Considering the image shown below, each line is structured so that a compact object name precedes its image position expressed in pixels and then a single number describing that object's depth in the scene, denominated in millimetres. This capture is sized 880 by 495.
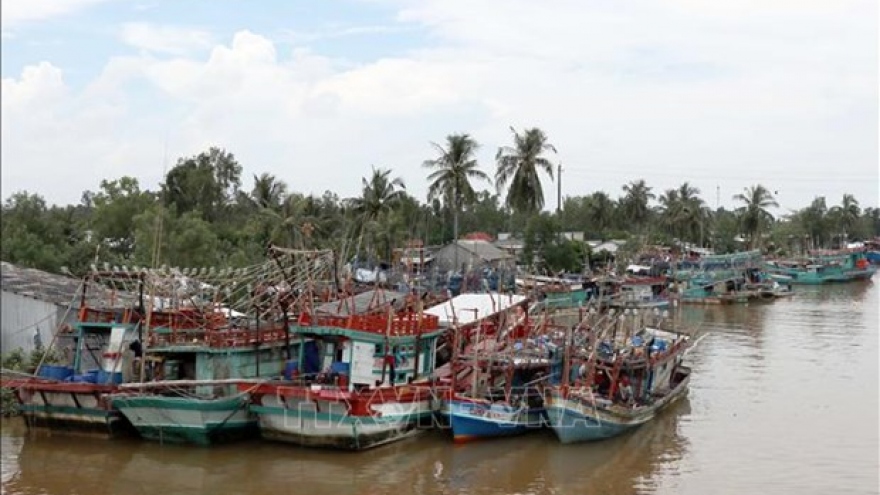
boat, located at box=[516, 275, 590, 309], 48475
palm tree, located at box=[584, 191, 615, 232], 93500
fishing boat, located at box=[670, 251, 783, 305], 58656
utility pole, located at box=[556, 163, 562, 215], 70600
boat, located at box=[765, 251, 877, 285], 72312
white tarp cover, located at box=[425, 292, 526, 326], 27458
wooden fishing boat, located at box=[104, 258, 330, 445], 21531
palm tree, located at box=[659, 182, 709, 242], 86000
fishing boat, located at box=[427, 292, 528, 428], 22672
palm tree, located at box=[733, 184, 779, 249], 84812
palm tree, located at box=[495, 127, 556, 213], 57656
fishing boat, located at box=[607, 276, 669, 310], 49656
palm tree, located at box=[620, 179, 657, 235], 88938
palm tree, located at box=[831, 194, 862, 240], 103375
